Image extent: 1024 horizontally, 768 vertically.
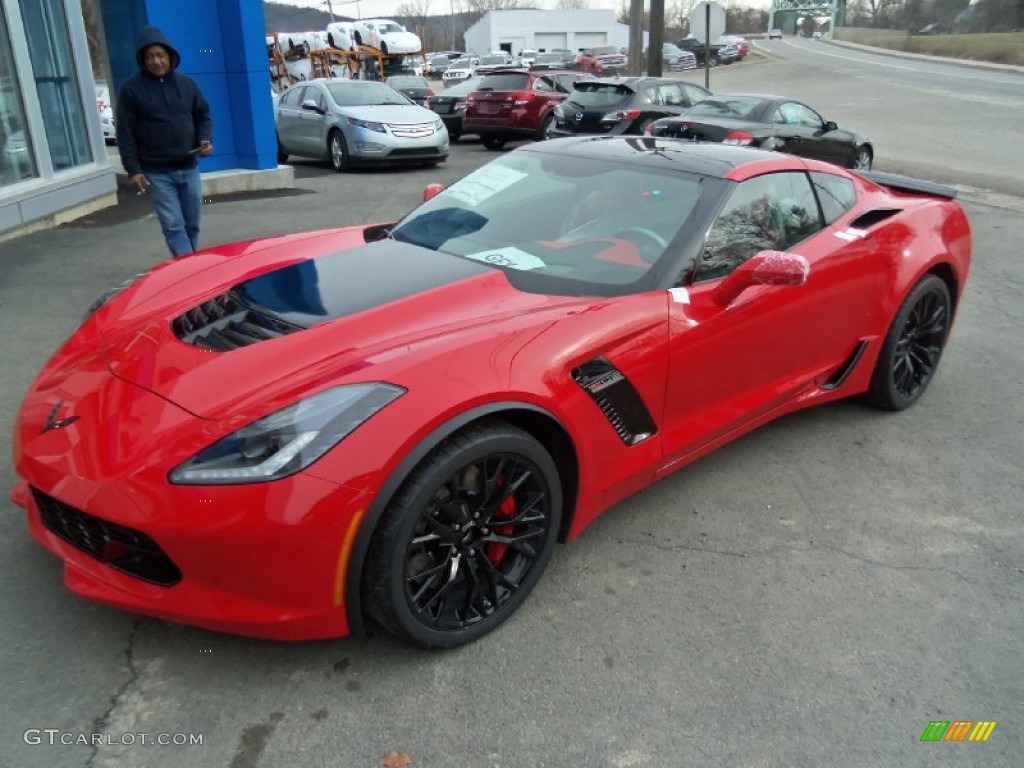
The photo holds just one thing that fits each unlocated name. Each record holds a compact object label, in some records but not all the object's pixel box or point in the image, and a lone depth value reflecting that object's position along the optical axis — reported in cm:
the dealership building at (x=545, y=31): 8294
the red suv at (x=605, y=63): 3281
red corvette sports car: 208
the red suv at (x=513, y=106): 1564
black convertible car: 1051
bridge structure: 9431
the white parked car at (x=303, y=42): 3031
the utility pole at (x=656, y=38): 2030
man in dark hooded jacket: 562
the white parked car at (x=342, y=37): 2975
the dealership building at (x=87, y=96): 777
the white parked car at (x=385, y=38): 2958
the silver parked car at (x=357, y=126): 1243
